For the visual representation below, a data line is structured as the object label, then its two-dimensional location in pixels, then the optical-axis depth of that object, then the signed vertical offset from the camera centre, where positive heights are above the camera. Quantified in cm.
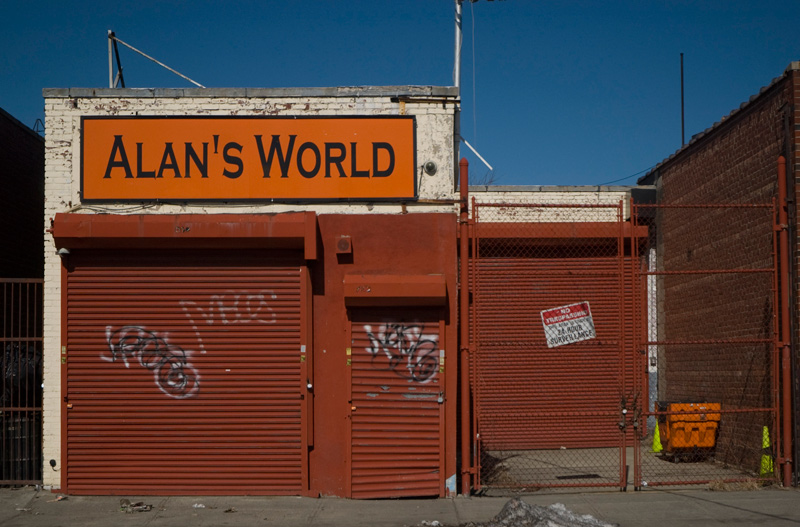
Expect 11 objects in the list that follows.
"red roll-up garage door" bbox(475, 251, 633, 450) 1390 -132
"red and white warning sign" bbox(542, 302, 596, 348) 984 -57
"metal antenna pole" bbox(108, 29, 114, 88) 1243 +330
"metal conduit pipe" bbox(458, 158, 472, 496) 943 -81
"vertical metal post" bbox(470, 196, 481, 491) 951 -137
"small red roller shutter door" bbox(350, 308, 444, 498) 948 -151
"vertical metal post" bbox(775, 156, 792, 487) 962 -77
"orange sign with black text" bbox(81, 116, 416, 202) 980 +145
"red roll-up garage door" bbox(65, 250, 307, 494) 955 -116
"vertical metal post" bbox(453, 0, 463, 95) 1364 +372
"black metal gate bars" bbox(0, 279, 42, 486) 991 -173
